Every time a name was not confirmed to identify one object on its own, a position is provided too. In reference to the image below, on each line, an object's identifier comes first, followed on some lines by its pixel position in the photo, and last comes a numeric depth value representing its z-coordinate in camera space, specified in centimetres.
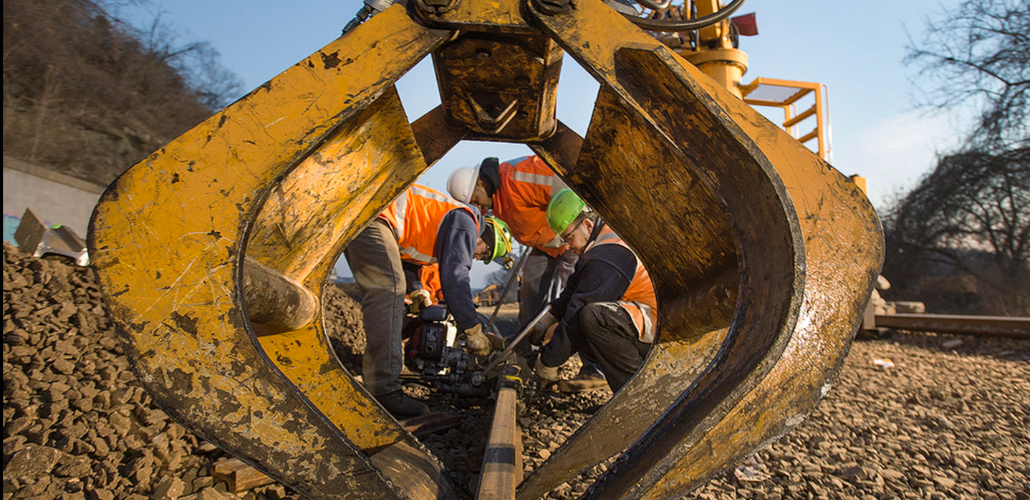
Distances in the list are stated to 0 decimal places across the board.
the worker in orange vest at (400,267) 363
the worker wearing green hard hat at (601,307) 359
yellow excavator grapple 103
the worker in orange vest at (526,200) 471
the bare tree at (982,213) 1511
